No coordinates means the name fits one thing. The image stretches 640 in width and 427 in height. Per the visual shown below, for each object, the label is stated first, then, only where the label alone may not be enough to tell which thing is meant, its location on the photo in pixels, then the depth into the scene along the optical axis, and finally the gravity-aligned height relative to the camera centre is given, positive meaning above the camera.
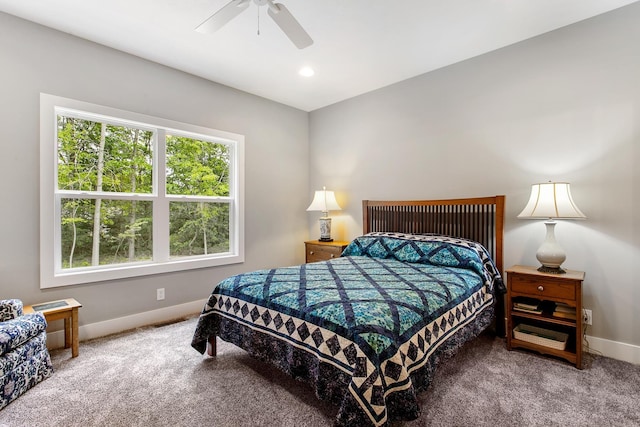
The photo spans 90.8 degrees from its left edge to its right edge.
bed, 1.40 -0.57
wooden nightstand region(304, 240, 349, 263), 3.91 -0.49
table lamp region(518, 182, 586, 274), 2.36 -0.01
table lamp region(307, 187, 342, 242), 4.19 +0.07
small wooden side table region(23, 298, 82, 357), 2.36 -0.76
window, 2.72 +0.18
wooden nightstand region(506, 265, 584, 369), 2.27 -0.76
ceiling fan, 1.94 +1.24
